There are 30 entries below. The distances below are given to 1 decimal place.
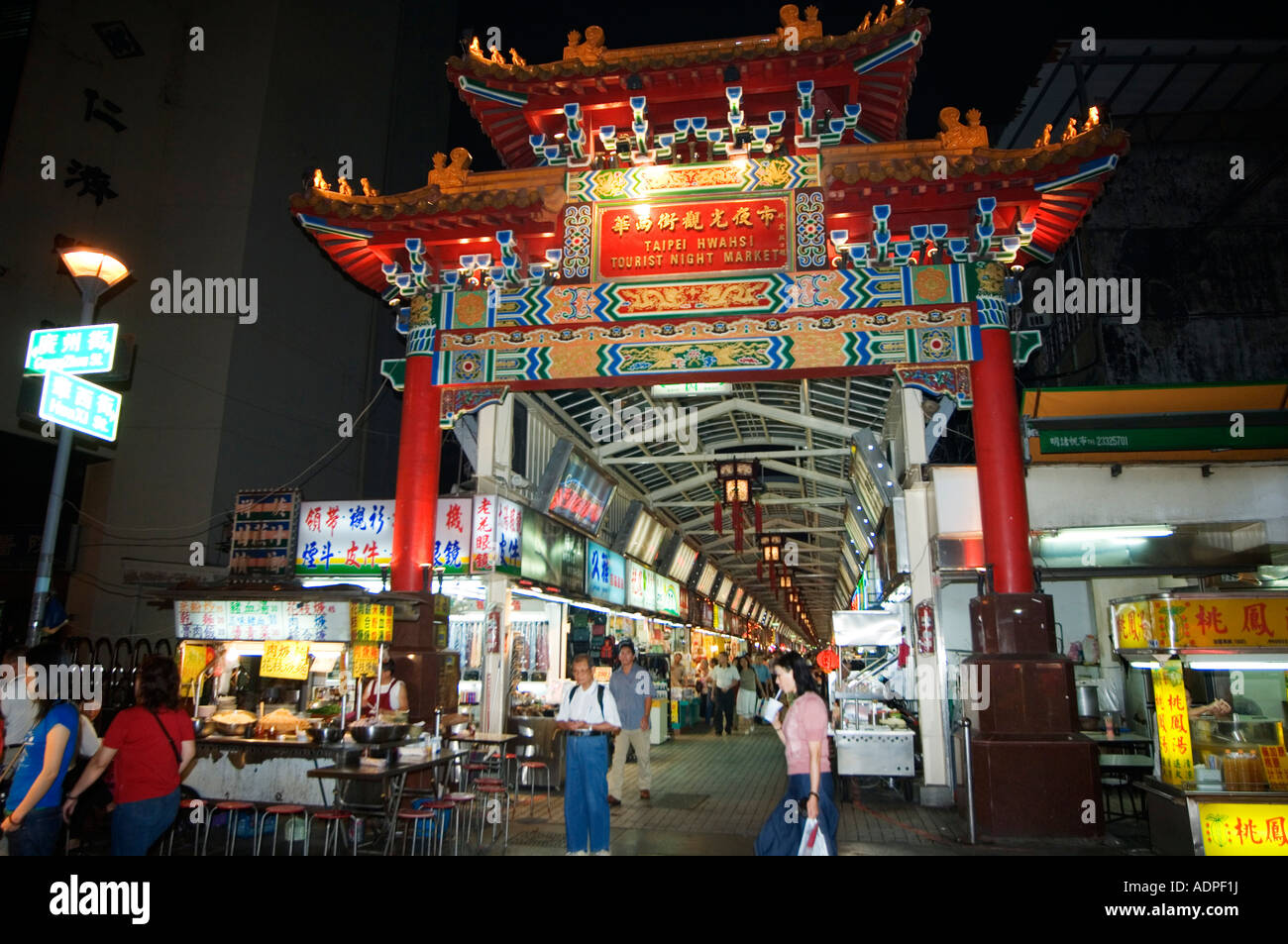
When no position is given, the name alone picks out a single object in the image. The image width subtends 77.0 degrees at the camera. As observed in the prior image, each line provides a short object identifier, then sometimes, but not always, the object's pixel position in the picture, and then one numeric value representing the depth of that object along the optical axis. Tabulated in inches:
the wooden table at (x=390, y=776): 271.7
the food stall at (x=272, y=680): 343.6
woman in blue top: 189.8
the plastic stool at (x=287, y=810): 273.0
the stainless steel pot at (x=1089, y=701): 486.0
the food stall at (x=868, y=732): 408.2
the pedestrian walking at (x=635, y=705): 422.9
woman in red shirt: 199.3
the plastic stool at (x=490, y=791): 314.3
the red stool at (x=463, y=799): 289.0
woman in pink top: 215.2
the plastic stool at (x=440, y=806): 283.1
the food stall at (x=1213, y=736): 243.1
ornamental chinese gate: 384.2
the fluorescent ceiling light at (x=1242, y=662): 250.2
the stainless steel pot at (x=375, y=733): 308.3
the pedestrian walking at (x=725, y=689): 792.3
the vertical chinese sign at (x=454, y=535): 463.5
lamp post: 288.4
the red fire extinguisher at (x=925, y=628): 425.4
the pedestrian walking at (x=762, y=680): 836.9
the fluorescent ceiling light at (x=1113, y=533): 424.8
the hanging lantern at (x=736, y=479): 612.7
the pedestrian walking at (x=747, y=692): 826.8
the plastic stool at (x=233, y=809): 281.3
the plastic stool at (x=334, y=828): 266.8
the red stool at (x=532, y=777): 378.6
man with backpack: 275.7
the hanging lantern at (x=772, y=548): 853.2
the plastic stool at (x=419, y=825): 268.7
